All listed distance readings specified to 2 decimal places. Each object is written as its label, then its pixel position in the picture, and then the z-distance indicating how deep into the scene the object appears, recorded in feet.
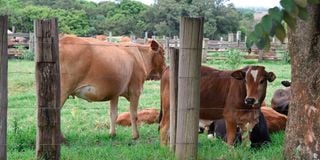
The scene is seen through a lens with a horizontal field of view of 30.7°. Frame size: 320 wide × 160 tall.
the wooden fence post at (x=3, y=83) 17.74
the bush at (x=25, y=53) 82.77
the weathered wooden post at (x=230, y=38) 129.33
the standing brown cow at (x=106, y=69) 28.81
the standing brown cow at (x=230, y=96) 24.82
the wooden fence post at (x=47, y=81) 18.25
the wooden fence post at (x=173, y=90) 20.95
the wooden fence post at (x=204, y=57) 100.83
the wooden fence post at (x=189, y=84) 18.88
